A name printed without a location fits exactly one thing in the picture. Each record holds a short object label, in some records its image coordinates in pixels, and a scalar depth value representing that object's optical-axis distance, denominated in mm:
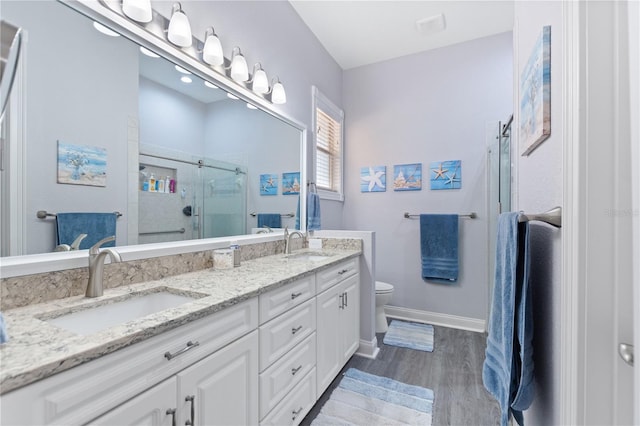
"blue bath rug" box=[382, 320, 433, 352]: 2443
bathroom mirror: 976
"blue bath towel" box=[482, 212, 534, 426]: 789
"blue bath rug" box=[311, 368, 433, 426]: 1556
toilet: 2619
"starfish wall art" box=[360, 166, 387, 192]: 3166
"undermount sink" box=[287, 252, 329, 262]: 2071
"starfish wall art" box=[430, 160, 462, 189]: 2832
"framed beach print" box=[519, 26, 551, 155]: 781
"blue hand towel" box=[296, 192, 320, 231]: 2516
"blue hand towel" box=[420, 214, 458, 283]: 2799
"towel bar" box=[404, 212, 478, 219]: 2779
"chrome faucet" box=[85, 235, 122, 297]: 1009
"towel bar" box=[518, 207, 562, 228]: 674
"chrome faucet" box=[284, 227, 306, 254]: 2198
